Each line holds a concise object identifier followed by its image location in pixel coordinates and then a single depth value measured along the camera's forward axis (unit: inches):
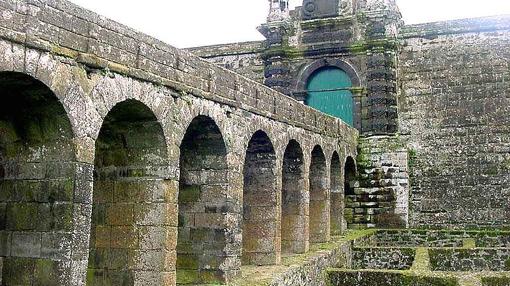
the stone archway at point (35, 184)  230.1
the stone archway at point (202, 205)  348.2
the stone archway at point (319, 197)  530.9
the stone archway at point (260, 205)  411.8
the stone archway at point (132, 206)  290.5
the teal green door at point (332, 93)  700.0
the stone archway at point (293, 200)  470.3
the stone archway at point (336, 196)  589.0
